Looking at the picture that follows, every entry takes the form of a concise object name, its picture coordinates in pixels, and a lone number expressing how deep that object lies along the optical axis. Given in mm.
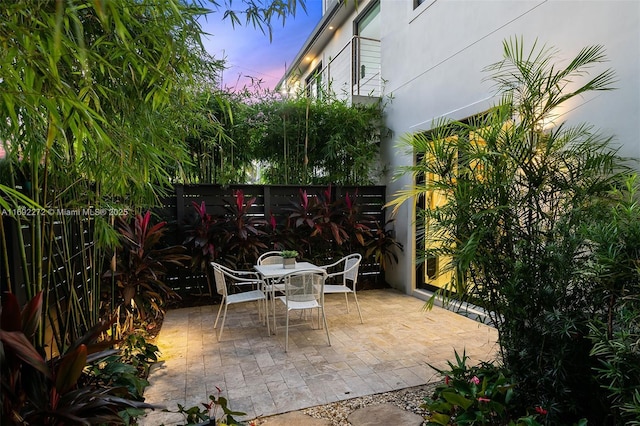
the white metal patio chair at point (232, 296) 3537
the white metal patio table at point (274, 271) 3439
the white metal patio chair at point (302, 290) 3260
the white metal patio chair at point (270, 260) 4387
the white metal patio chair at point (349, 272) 3980
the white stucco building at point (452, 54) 2461
